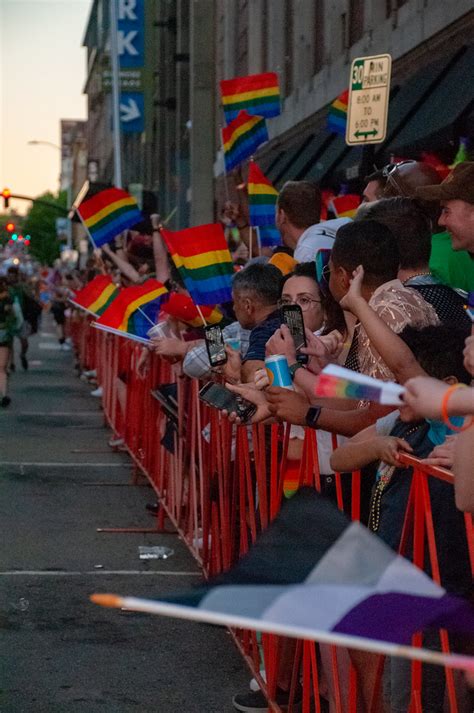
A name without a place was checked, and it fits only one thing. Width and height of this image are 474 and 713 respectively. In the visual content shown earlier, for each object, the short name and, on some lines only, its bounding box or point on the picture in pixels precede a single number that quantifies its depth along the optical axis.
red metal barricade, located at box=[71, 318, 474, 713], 3.80
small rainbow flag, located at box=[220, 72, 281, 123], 12.02
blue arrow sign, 42.12
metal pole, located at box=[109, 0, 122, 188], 34.31
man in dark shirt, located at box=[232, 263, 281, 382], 6.58
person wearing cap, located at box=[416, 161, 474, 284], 5.27
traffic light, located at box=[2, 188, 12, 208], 50.75
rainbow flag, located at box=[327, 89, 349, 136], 11.72
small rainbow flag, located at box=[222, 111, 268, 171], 11.30
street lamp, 85.81
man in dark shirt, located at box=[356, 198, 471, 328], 5.07
